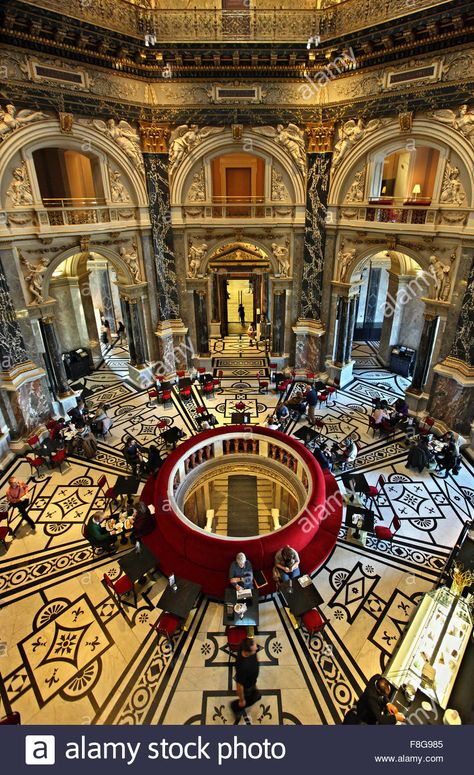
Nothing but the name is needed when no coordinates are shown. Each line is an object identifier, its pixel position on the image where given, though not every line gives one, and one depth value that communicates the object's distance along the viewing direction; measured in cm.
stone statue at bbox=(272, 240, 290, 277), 1520
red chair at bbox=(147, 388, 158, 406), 1491
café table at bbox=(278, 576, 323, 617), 702
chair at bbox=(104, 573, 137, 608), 763
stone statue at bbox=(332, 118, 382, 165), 1235
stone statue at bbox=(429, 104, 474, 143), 1020
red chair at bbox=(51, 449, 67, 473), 1127
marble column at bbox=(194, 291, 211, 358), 1602
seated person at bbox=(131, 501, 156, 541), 873
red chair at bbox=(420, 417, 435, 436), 1212
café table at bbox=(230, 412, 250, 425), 1232
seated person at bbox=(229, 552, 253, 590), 720
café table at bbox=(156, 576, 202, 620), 699
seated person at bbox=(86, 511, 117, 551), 838
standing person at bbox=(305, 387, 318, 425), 1325
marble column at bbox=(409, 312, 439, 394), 1260
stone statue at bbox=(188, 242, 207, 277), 1528
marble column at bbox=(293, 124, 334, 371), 1348
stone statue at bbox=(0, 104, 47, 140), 1027
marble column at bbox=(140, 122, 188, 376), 1353
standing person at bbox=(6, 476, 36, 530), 934
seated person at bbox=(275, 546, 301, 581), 753
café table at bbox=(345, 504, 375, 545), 881
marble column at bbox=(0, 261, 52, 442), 1140
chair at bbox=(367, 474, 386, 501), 981
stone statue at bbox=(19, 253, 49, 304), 1180
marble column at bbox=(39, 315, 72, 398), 1270
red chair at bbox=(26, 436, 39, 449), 1155
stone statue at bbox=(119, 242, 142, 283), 1434
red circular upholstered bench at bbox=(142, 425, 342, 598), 788
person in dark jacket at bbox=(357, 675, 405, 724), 550
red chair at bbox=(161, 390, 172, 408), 1445
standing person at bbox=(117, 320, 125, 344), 2136
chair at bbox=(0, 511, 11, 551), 871
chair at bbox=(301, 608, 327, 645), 696
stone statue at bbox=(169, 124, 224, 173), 1355
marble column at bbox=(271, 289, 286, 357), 1579
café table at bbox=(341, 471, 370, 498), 983
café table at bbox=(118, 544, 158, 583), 772
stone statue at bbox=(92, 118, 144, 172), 1247
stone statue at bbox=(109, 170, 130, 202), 1331
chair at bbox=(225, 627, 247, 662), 685
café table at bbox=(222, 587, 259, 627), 680
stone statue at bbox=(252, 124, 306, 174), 1357
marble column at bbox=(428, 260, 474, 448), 1143
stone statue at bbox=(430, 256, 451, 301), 1175
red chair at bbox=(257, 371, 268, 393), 1539
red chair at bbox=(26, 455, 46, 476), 1096
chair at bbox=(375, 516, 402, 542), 870
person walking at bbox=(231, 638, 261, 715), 564
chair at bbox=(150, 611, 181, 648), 692
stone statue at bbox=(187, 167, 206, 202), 1435
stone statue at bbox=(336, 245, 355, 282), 1429
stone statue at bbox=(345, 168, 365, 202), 1323
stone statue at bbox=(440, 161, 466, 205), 1095
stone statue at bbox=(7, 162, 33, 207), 1095
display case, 618
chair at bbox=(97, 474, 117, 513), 977
